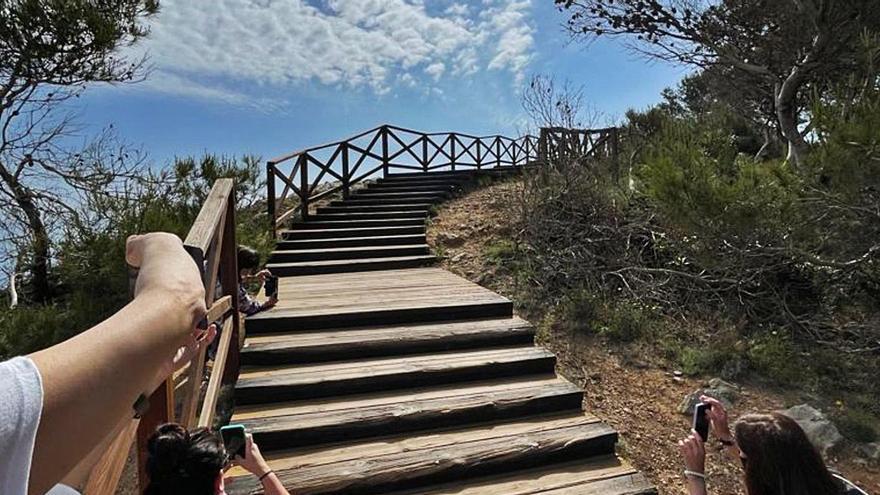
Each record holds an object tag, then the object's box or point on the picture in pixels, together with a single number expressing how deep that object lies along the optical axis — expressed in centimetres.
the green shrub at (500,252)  583
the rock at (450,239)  660
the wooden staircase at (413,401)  240
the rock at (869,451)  294
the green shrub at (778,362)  379
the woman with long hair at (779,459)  145
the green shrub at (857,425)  312
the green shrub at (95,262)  435
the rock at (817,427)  301
